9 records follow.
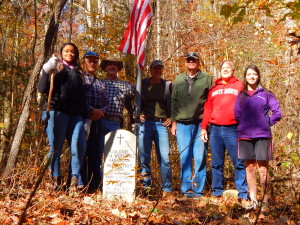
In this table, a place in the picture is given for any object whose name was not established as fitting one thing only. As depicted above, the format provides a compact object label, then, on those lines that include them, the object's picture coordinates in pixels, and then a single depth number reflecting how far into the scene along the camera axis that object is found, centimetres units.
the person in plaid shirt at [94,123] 559
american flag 551
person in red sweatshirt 522
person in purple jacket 456
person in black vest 570
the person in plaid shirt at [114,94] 566
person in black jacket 479
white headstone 491
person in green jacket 554
